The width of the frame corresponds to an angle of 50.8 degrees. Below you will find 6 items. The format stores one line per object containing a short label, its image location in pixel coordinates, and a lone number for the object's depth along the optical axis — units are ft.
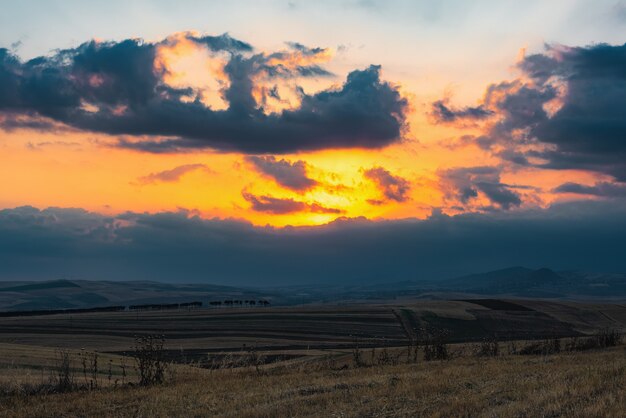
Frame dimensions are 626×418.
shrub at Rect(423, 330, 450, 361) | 106.52
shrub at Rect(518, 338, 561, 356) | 113.69
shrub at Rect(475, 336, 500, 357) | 109.40
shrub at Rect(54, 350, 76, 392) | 76.13
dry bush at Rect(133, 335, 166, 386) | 80.89
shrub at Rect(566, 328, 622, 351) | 117.60
